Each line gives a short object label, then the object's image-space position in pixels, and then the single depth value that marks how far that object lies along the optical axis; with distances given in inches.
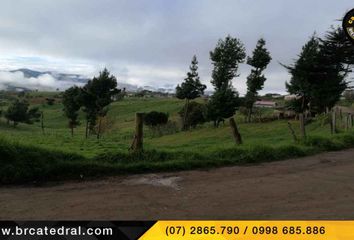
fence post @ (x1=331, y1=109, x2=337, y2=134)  831.9
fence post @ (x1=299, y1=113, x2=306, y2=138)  641.6
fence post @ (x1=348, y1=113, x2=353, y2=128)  955.0
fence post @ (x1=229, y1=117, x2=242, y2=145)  547.1
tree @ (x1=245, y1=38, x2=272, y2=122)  1958.7
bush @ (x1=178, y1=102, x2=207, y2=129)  2189.2
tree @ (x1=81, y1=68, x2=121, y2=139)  1644.9
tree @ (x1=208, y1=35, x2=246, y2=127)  1943.9
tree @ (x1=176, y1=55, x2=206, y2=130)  2183.8
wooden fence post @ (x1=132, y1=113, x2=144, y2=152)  438.0
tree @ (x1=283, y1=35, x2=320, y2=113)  1620.3
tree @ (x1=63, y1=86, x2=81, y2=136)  1691.7
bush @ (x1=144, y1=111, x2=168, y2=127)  2122.9
